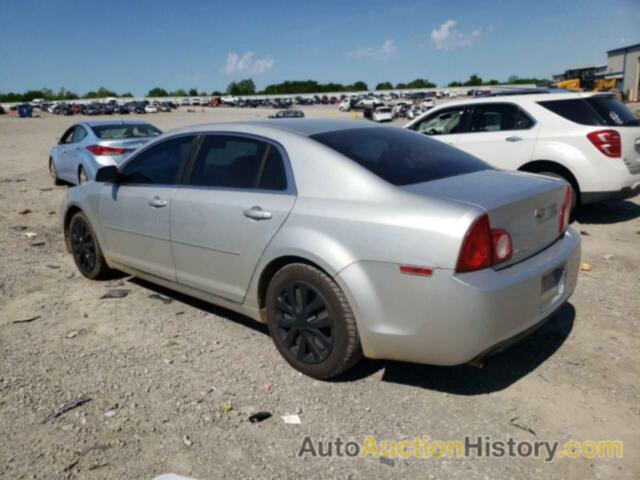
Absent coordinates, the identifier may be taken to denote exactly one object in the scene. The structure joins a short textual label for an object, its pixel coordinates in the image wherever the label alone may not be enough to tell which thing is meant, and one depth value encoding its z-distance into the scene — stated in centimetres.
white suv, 670
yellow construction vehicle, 4485
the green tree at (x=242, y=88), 15488
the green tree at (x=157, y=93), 16100
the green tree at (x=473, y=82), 13500
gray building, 5787
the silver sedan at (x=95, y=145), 996
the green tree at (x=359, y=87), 14662
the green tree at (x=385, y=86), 14838
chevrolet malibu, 277
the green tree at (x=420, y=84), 14542
